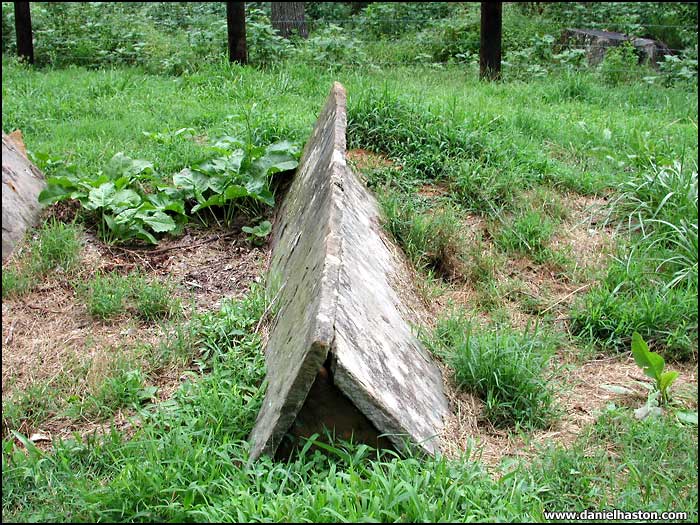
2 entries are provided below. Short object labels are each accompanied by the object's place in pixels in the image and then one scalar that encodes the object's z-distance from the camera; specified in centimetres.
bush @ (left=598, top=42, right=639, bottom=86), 889
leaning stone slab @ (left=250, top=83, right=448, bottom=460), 277
